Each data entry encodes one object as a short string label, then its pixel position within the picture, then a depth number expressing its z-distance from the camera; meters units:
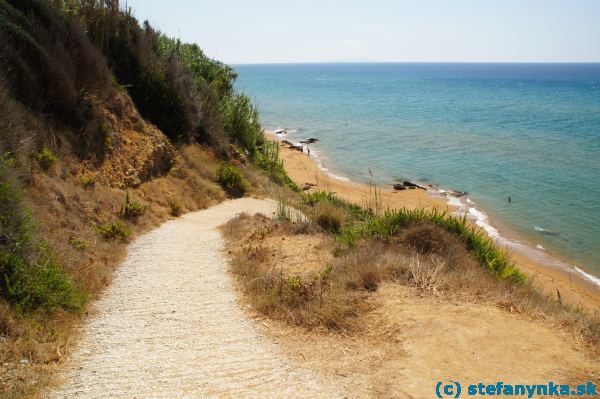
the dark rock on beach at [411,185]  27.56
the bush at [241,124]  22.66
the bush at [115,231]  10.56
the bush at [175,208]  14.24
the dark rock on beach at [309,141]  42.28
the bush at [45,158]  10.58
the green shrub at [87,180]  11.81
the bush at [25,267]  6.54
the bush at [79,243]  9.02
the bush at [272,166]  21.84
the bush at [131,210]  12.16
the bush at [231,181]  17.66
